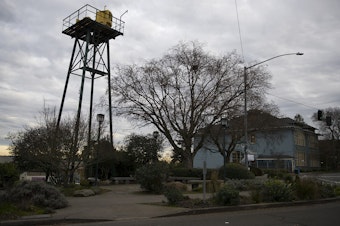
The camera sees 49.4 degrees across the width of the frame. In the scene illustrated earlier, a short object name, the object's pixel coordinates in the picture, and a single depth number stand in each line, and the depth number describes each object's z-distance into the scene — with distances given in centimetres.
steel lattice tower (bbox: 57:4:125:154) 3006
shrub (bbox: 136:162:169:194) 1950
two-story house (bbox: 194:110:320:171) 5830
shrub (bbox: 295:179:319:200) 1716
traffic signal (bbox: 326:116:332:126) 3015
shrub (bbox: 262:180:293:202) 1592
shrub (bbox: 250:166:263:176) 3869
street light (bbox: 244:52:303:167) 2859
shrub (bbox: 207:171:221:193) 1918
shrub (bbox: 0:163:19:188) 1867
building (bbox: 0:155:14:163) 4388
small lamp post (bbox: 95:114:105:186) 2207
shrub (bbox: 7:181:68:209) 1284
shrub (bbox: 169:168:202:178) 3280
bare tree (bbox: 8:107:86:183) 1917
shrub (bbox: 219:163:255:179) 2798
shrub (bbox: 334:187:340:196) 1987
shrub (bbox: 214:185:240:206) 1393
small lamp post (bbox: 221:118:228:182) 2430
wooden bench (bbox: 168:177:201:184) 2827
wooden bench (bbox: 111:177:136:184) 2895
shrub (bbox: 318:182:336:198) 1852
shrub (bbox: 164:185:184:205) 1405
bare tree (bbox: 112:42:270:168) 3412
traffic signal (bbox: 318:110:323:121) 2978
